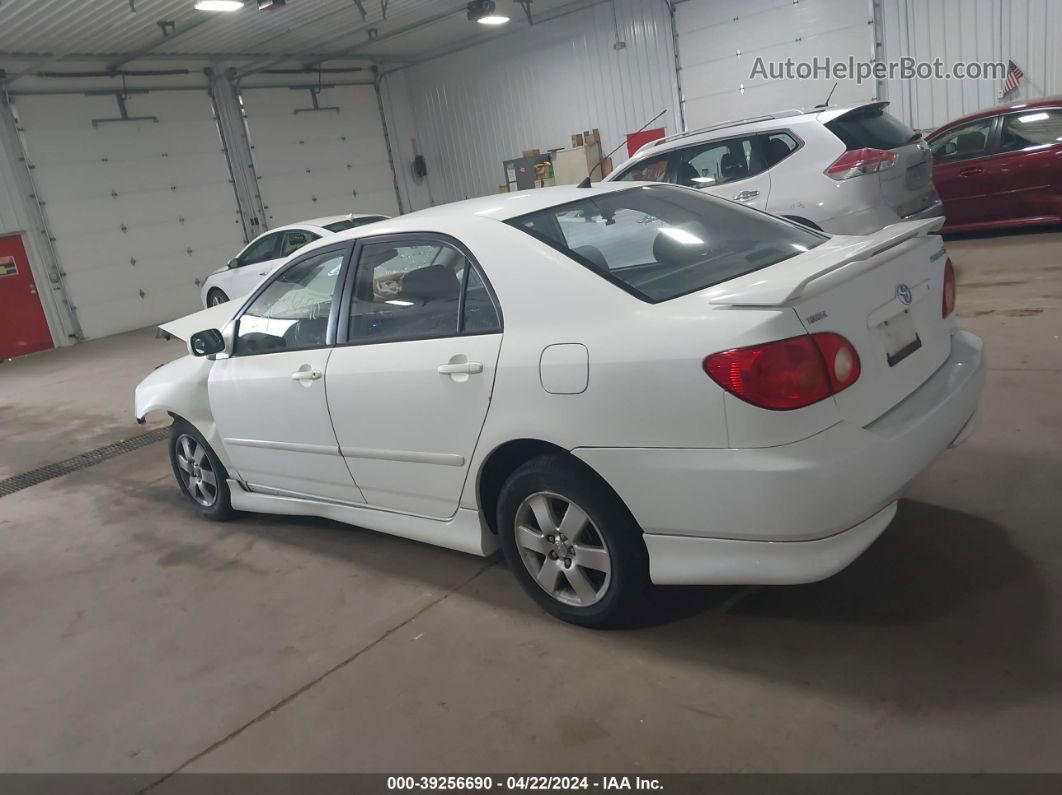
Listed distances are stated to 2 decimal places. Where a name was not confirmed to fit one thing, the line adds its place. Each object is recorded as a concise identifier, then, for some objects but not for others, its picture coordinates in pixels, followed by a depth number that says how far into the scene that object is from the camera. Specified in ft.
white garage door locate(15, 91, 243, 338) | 45.27
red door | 43.27
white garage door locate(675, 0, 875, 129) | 40.70
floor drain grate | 19.54
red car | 28.07
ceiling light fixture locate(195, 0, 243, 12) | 34.99
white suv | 22.36
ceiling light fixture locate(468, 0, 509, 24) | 42.75
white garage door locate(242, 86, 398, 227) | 55.16
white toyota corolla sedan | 7.43
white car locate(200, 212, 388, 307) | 33.42
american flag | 36.29
